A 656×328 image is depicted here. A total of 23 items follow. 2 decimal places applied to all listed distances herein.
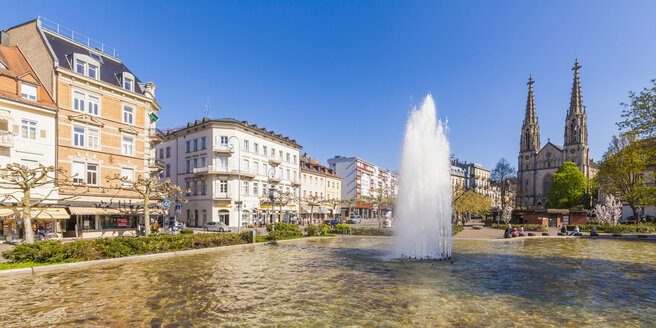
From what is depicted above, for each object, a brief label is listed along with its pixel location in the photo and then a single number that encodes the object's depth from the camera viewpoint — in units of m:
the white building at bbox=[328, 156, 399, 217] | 100.94
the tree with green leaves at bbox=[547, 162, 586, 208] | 84.50
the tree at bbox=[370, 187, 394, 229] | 62.90
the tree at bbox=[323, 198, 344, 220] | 65.81
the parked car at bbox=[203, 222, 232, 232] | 41.81
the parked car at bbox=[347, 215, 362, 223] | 68.07
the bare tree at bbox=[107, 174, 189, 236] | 25.77
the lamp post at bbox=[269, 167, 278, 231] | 59.40
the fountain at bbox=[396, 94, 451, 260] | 19.52
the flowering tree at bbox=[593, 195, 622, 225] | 46.97
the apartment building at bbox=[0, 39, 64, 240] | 25.66
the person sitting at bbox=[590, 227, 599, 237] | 36.50
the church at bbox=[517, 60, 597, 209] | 99.38
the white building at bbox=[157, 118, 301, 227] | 50.44
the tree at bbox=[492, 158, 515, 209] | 117.46
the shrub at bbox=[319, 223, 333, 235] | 36.91
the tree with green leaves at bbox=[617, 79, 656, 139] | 17.78
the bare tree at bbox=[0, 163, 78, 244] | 19.61
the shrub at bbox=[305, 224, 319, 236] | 35.50
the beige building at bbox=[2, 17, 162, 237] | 29.55
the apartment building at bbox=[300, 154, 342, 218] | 70.57
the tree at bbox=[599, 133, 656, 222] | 21.00
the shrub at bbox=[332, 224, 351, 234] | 39.69
